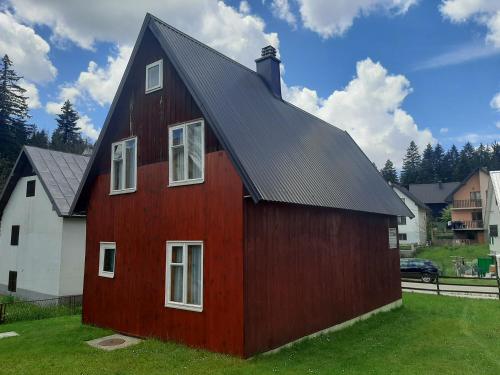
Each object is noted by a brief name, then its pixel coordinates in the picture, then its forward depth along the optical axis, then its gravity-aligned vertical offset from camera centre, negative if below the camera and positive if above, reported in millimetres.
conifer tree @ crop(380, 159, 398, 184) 96350 +15616
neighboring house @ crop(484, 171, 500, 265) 36125 +1236
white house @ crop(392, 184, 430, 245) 53938 +1231
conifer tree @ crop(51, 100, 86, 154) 69106 +18877
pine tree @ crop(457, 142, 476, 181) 85750 +15077
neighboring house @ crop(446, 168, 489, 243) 54469 +3707
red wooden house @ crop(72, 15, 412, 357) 9438 +513
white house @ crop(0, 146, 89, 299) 20094 +230
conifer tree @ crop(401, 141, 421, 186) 106569 +20508
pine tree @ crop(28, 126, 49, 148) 53744 +13426
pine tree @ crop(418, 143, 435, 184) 95688 +16765
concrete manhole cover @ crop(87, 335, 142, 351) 10531 -3083
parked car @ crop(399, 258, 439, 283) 27156 -2583
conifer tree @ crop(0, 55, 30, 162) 47719 +15486
